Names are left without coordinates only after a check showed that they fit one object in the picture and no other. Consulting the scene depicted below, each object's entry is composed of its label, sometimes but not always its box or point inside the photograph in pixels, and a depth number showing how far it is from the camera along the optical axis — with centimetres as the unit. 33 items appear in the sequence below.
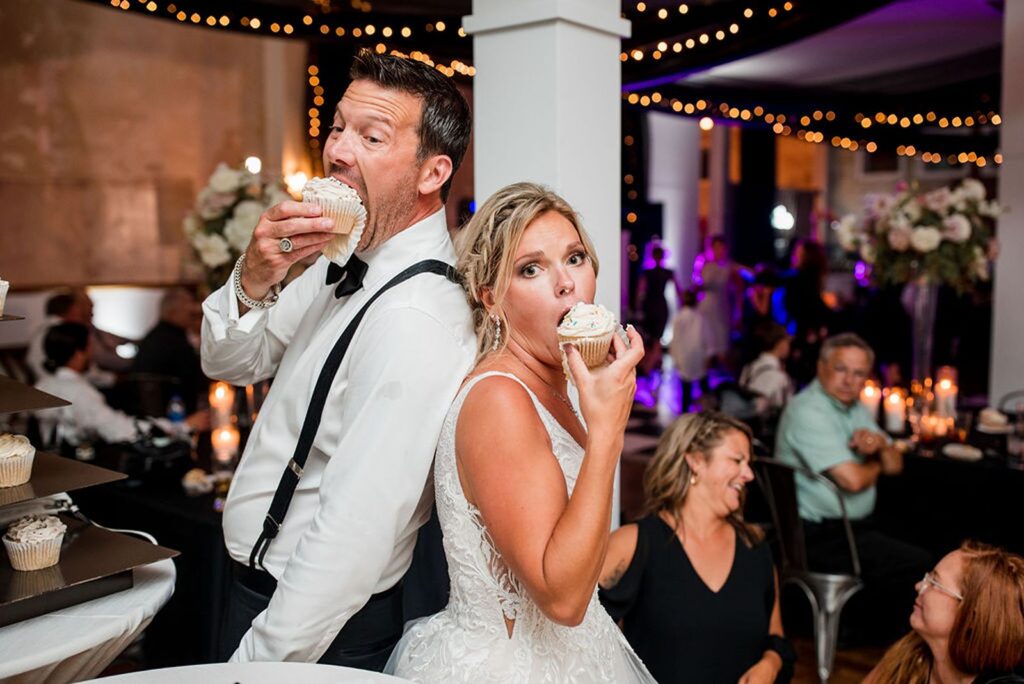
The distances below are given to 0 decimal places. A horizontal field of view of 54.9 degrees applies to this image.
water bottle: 433
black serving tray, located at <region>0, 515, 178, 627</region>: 173
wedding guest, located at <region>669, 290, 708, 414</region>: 979
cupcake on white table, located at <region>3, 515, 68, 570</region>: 183
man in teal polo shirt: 396
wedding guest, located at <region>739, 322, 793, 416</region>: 546
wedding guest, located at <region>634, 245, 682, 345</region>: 1086
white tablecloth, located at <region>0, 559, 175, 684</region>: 163
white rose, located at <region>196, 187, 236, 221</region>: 377
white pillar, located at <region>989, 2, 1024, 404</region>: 604
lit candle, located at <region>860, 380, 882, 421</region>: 488
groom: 167
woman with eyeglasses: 215
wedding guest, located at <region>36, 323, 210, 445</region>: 407
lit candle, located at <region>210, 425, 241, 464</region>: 364
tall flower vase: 522
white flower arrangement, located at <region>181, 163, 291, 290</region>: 377
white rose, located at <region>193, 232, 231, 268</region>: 378
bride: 149
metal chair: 376
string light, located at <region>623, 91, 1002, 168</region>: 895
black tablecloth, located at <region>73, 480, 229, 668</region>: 322
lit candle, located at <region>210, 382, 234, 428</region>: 389
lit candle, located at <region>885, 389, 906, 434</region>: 467
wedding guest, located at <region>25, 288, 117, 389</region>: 511
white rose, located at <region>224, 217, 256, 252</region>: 376
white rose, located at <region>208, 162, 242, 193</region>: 376
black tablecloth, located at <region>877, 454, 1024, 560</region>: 408
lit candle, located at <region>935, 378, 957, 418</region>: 470
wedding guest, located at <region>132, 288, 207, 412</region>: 550
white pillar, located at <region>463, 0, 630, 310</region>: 235
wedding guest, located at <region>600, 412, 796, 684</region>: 260
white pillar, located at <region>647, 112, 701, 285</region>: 1448
